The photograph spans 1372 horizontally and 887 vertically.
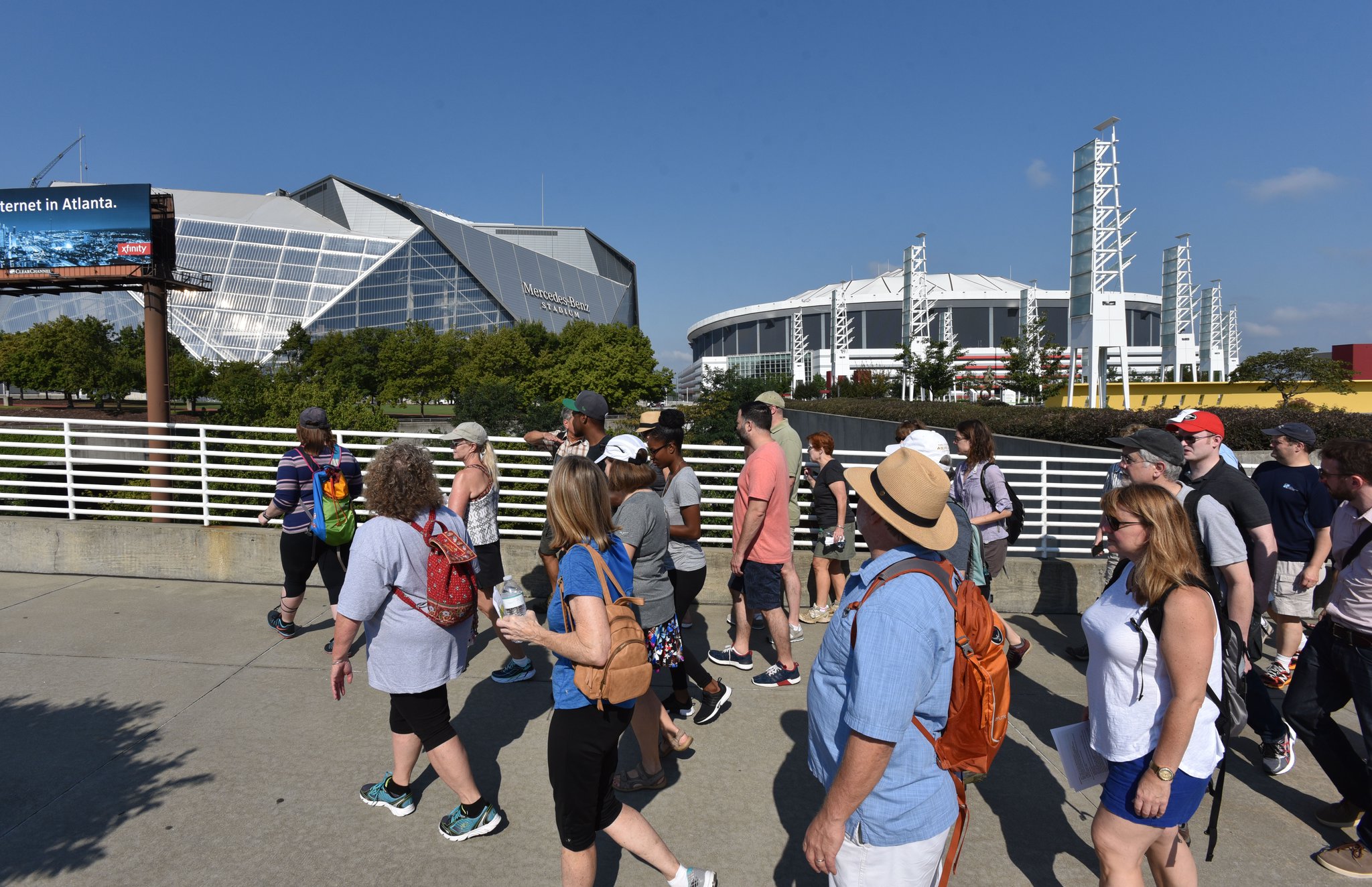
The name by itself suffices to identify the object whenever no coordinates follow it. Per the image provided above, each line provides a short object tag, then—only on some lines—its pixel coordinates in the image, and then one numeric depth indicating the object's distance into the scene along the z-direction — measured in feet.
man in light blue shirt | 5.62
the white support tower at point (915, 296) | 157.79
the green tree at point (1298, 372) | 63.52
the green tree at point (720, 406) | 68.82
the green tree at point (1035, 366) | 100.07
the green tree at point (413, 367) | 170.50
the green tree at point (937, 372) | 126.41
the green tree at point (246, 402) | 61.21
